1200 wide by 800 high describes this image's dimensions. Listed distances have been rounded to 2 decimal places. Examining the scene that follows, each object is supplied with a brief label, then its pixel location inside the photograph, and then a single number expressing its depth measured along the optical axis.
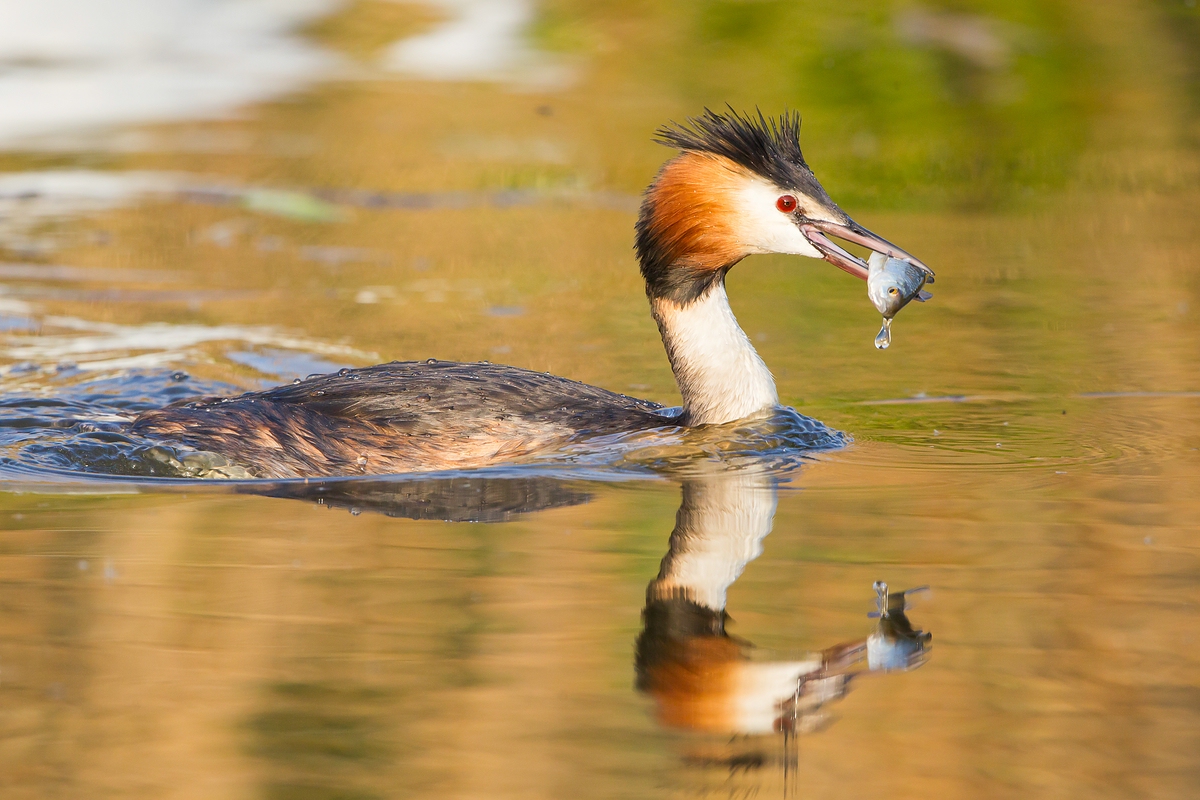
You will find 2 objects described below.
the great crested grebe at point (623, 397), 15.12
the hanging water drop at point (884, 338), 15.08
